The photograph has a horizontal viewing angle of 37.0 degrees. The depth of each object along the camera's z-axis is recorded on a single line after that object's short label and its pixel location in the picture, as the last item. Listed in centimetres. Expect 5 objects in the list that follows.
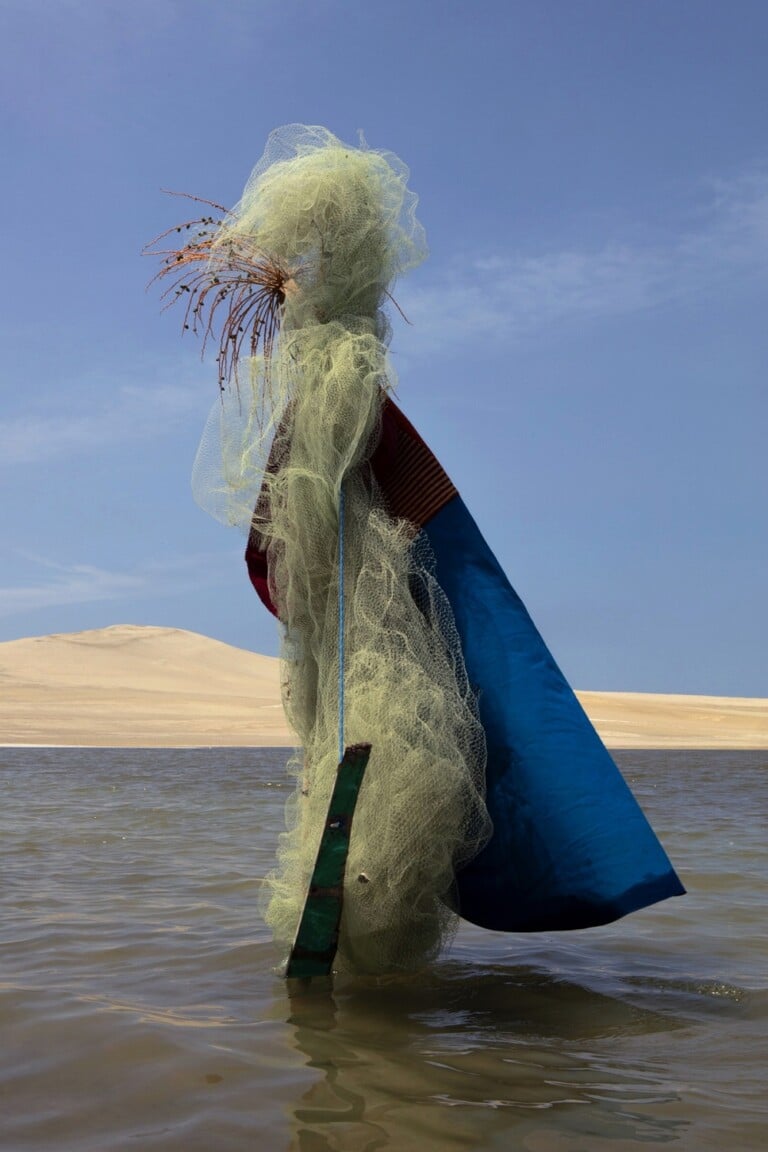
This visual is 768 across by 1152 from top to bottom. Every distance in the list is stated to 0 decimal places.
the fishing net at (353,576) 346
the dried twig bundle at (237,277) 384
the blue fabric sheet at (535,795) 354
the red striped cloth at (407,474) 382
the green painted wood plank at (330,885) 332
